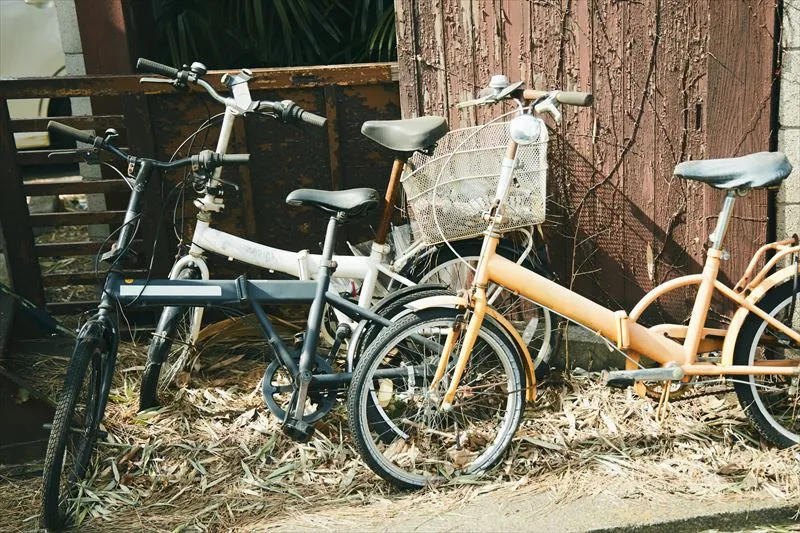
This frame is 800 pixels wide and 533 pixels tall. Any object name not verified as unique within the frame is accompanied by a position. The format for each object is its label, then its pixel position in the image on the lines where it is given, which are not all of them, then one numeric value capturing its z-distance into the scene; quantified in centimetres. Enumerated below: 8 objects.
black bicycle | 375
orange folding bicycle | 383
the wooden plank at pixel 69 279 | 530
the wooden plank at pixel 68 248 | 530
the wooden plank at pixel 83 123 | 511
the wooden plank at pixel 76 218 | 525
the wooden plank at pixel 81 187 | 521
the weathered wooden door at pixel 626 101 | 442
